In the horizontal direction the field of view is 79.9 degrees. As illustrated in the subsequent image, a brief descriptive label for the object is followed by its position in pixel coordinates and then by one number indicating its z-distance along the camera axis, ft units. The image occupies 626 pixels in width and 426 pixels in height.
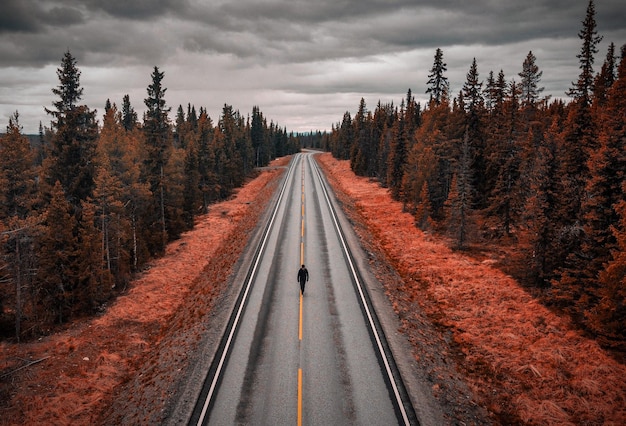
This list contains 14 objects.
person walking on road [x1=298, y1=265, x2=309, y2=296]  64.63
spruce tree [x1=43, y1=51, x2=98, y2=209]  74.02
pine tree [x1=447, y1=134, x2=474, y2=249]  98.37
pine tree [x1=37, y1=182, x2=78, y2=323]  65.00
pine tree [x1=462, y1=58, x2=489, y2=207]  129.18
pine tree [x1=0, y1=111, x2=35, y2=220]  79.05
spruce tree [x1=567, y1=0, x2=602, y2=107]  99.45
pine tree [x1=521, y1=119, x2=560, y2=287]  65.82
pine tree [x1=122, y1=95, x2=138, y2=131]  252.93
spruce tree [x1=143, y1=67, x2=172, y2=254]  102.17
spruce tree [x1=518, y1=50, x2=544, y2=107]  114.21
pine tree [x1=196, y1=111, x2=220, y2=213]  169.59
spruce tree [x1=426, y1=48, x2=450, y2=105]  168.76
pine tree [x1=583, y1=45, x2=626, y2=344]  49.14
